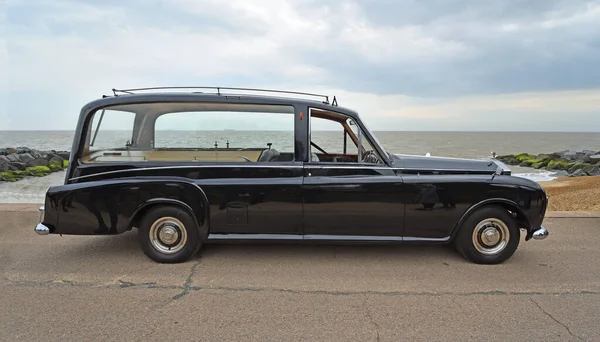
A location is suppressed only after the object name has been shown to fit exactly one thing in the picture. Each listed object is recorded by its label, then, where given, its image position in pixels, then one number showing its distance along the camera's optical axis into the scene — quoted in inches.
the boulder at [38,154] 1006.3
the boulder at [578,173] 865.0
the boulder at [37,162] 913.5
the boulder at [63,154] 1082.4
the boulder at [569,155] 1174.5
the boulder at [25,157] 923.8
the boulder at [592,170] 853.8
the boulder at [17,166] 837.4
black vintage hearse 159.2
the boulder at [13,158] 904.9
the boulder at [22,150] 1090.4
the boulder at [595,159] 1003.1
